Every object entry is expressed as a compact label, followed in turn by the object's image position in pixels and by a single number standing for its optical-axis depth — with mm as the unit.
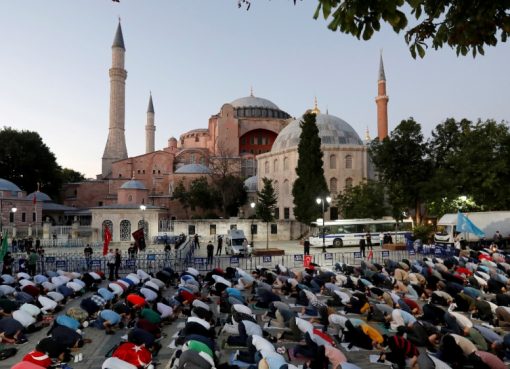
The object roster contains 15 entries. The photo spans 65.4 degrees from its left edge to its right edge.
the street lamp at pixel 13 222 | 36091
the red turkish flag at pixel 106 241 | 19502
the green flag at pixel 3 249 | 17188
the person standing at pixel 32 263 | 17016
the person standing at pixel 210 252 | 20625
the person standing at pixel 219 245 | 25388
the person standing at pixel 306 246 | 22703
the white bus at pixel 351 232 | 29406
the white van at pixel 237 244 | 25034
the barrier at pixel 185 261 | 19125
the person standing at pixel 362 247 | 22341
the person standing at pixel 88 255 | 18928
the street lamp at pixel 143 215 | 31111
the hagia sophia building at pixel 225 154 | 44812
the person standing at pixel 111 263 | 17016
